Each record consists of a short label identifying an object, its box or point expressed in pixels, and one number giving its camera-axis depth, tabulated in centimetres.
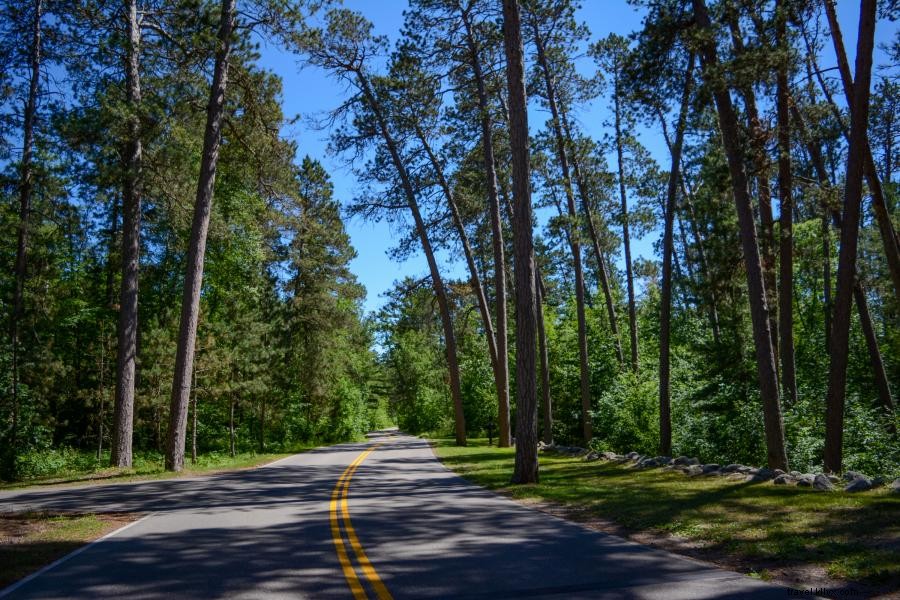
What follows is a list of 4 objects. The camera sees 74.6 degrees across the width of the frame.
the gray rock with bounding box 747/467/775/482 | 1122
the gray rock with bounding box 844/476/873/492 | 909
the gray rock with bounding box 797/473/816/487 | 1005
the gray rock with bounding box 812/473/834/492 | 956
